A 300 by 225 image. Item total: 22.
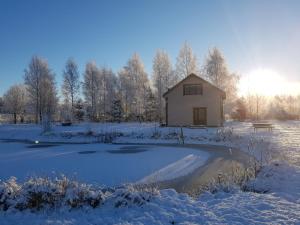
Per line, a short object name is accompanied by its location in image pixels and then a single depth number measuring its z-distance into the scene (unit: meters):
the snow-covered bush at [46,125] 22.75
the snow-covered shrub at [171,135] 17.47
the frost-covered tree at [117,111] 35.01
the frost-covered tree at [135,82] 39.31
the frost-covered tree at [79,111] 36.32
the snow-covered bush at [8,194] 4.64
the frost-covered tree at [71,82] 37.92
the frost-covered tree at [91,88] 39.92
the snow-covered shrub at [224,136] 15.84
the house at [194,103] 23.57
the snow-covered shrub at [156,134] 17.93
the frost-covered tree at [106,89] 42.66
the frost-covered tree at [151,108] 35.08
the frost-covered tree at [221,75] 33.32
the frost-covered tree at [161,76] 37.23
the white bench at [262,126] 19.65
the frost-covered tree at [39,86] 35.43
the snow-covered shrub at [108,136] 17.68
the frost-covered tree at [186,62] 34.75
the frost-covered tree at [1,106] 62.01
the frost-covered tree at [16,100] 43.89
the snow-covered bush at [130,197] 4.71
